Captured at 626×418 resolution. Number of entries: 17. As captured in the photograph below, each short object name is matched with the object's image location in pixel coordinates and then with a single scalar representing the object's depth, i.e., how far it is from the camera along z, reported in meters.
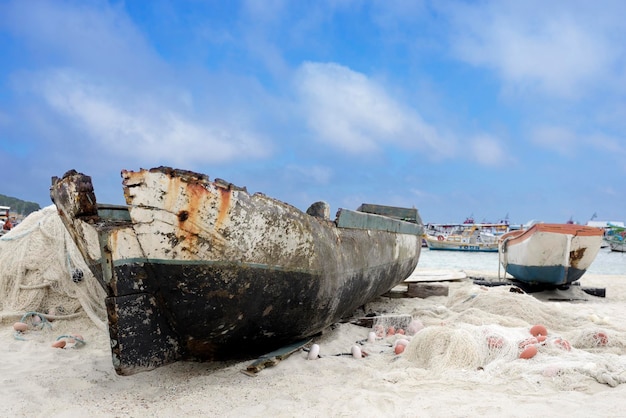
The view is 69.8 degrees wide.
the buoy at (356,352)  3.88
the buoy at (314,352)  3.73
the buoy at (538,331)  4.29
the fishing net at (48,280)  5.43
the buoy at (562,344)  3.82
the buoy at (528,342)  3.71
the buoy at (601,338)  4.20
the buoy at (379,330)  4.68
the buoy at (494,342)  3.63
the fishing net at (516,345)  3.19
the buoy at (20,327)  4.83
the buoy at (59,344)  4.32
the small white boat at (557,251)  8.76
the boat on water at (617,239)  43.44
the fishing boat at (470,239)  42.94
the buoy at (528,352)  3.53
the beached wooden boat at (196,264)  2.90
